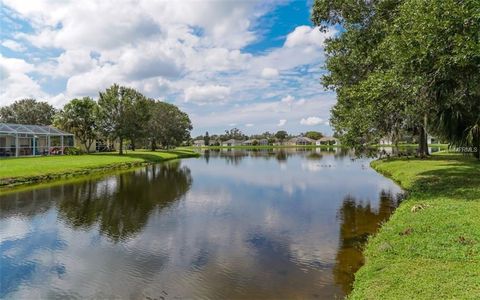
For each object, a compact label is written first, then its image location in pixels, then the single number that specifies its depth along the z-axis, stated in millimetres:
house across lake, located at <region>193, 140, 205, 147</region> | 195288
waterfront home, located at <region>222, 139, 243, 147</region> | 190800
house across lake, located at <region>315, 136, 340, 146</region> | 170500
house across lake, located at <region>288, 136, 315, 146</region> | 177125
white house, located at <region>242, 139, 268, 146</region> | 189000
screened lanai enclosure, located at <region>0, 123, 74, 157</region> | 44656
